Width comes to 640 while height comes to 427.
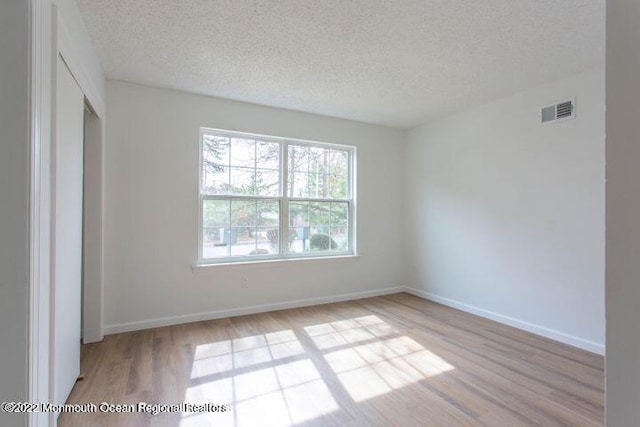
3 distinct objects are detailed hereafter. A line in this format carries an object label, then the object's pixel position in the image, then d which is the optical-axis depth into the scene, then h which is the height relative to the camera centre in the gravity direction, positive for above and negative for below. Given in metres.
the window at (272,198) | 3.68 +0.23
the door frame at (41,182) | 1.29 +0.15
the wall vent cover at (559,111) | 2.96 +1.03
